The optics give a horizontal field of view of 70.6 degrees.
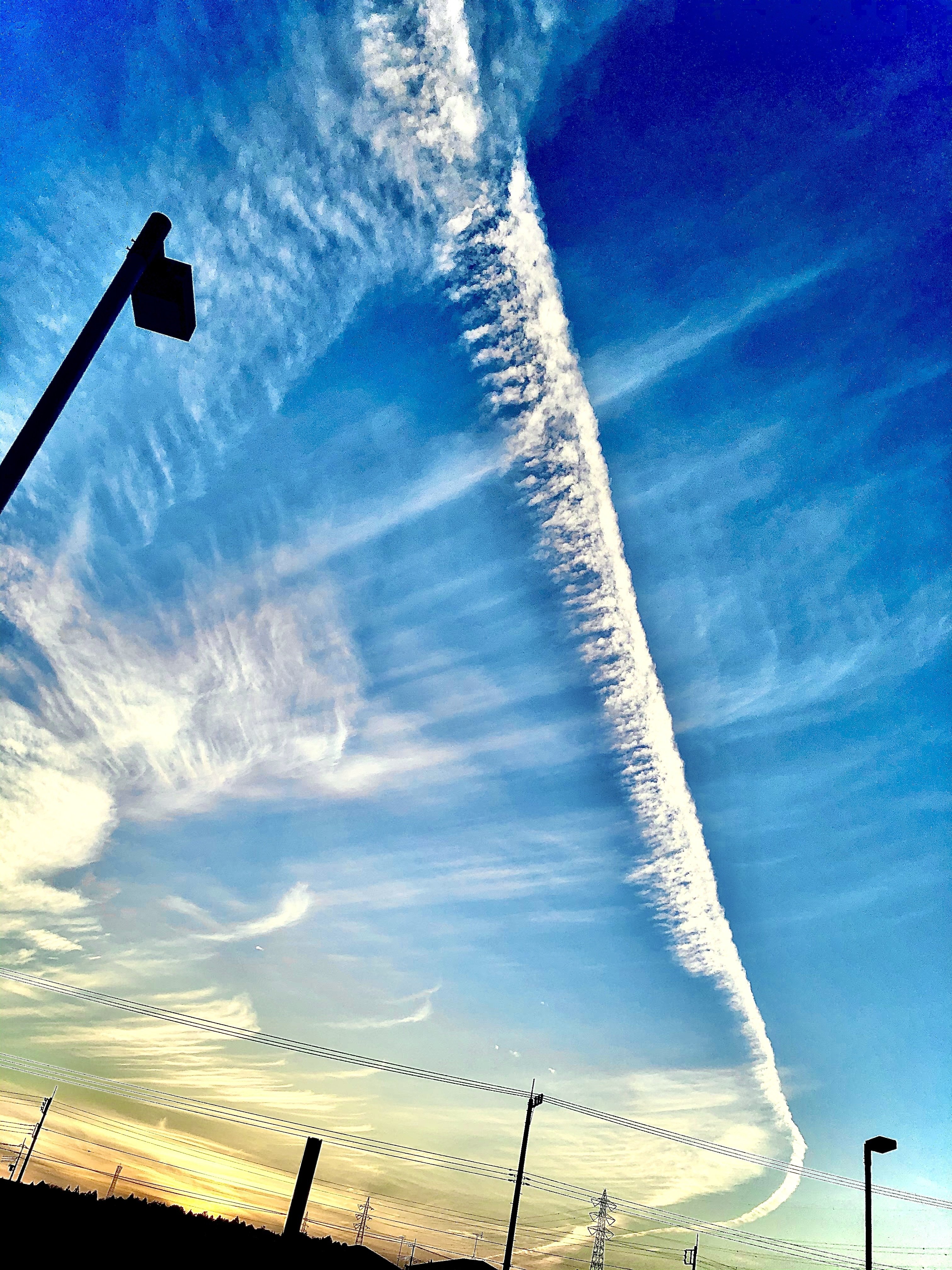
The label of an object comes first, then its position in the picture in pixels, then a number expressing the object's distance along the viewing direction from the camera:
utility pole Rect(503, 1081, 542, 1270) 31.41
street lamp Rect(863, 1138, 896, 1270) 22.94
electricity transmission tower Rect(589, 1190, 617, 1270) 57.78
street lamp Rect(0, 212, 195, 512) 5.13
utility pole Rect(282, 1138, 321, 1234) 9.84
